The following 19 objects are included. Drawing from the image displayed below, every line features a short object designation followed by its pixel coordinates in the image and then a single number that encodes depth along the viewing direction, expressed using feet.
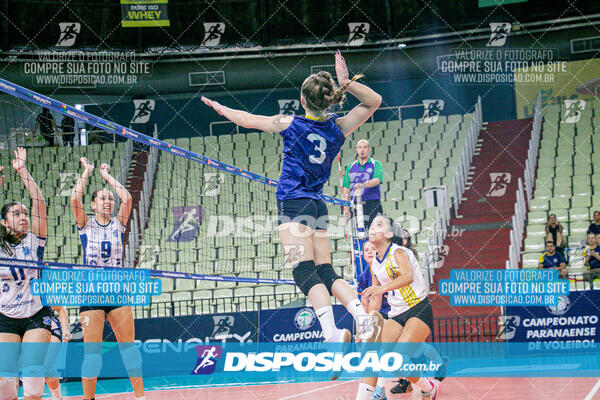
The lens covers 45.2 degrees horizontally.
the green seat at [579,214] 43.73
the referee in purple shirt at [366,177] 31.68
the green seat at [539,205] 46.01
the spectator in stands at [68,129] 63.98
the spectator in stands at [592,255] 37.06
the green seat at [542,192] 47.44
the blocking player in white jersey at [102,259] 19.56
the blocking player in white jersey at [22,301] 17.21
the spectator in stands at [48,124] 62.13
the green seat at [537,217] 45.21
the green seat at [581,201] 44.91
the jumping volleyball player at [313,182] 14.62
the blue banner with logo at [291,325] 36.58
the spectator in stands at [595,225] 38.09
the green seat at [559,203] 45.38
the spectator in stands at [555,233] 38.14
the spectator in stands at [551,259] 37.52
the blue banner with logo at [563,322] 34.24
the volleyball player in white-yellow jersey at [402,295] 19.51
